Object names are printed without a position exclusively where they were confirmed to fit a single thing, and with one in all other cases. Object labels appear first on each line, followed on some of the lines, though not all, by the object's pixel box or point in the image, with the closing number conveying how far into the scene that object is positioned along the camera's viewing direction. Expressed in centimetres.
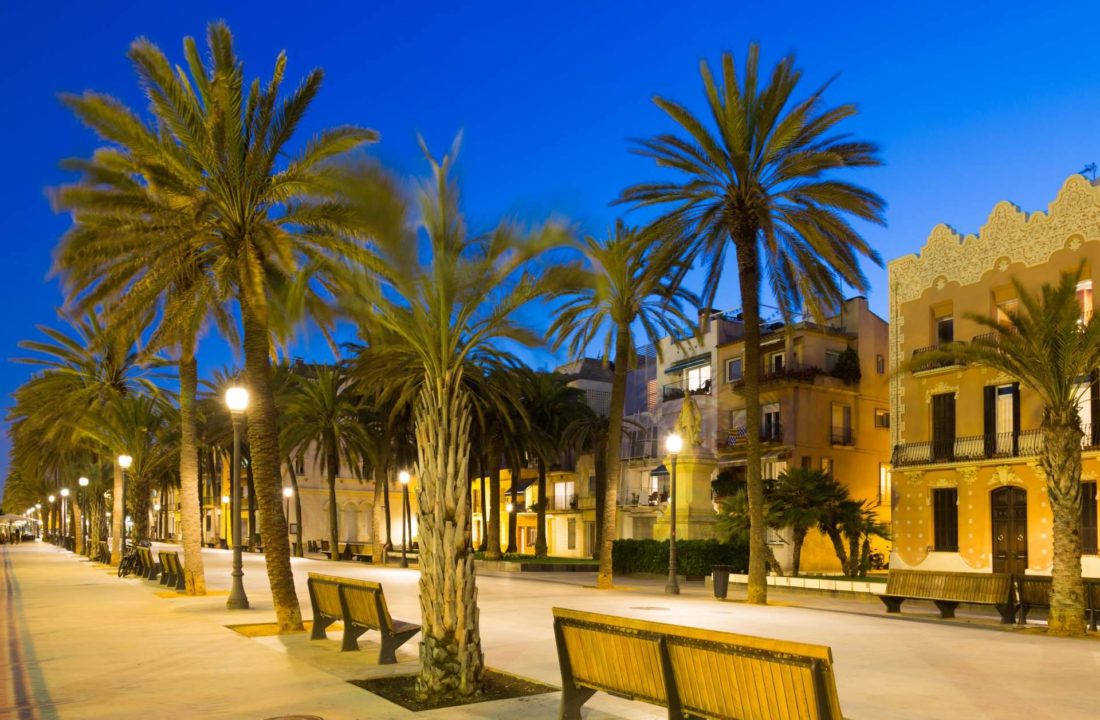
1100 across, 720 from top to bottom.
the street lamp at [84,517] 5497
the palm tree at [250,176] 1603
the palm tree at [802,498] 3438
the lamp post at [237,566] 1941
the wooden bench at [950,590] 1916
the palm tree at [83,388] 3600
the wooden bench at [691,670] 628
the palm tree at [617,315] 2875
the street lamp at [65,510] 7266
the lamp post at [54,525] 9043
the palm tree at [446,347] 995
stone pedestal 3541
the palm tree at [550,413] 4719
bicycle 3109
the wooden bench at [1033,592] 1934
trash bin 2509
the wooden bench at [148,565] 2870
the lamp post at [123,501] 3288
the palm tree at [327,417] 4559
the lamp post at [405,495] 3960
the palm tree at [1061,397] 1795
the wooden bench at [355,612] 1173
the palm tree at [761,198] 2316
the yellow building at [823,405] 4797
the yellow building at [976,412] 3131
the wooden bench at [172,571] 2464
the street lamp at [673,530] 2727
